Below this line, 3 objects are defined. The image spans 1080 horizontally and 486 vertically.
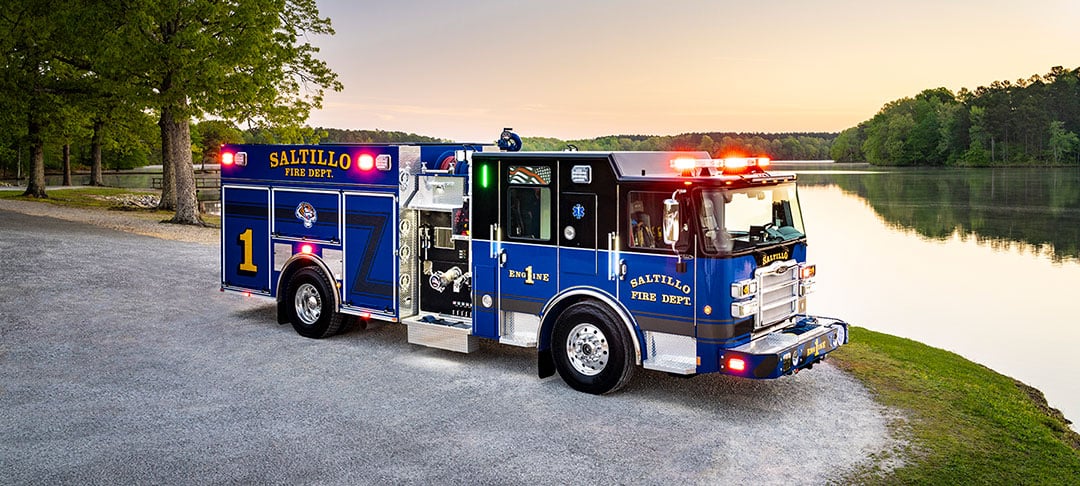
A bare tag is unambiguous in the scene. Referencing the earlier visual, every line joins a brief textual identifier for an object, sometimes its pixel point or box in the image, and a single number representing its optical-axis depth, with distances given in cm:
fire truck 1035
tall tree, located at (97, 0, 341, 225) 3141
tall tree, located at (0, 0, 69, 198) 3669
